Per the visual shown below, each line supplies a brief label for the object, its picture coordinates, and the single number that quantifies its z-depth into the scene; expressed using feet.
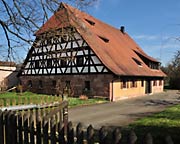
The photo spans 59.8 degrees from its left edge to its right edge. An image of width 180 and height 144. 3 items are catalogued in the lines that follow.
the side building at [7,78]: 68.97
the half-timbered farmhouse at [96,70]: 48.87
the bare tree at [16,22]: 15.29
